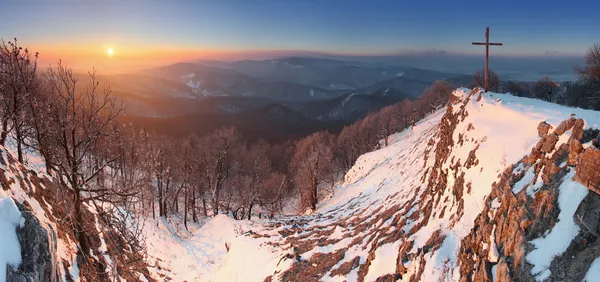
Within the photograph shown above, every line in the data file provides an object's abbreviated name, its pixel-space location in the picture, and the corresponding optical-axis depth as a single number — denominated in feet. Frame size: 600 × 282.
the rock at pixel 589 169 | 20.25
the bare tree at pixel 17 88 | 44.29
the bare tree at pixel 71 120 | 30.99
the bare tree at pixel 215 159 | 124.77
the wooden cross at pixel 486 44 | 54.51
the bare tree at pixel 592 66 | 83.51
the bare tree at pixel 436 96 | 282.15
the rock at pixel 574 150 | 23.50
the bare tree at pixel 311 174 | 139.60
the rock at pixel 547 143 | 27.30
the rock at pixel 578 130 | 24.58
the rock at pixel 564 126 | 26.71
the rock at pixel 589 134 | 23.80
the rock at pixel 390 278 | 34.95
